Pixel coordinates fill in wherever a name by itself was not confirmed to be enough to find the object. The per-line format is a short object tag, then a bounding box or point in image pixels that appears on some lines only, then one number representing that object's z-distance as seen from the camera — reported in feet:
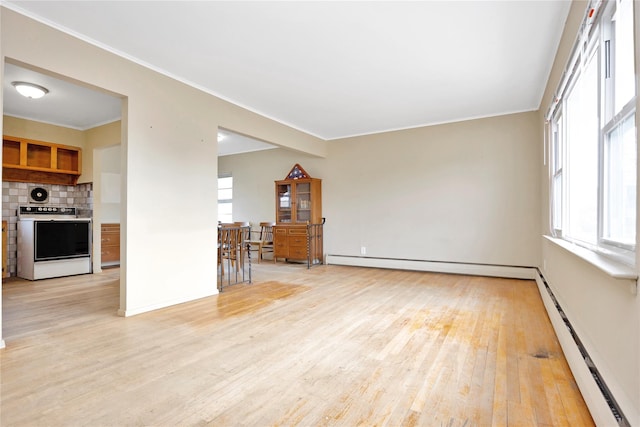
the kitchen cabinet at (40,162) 15.93
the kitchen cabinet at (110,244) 19.02
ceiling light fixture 11.68
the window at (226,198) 26.22
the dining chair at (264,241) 22.84
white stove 15.47
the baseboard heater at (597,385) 4.00
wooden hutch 20.77
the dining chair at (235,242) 14.85
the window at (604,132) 4.35
